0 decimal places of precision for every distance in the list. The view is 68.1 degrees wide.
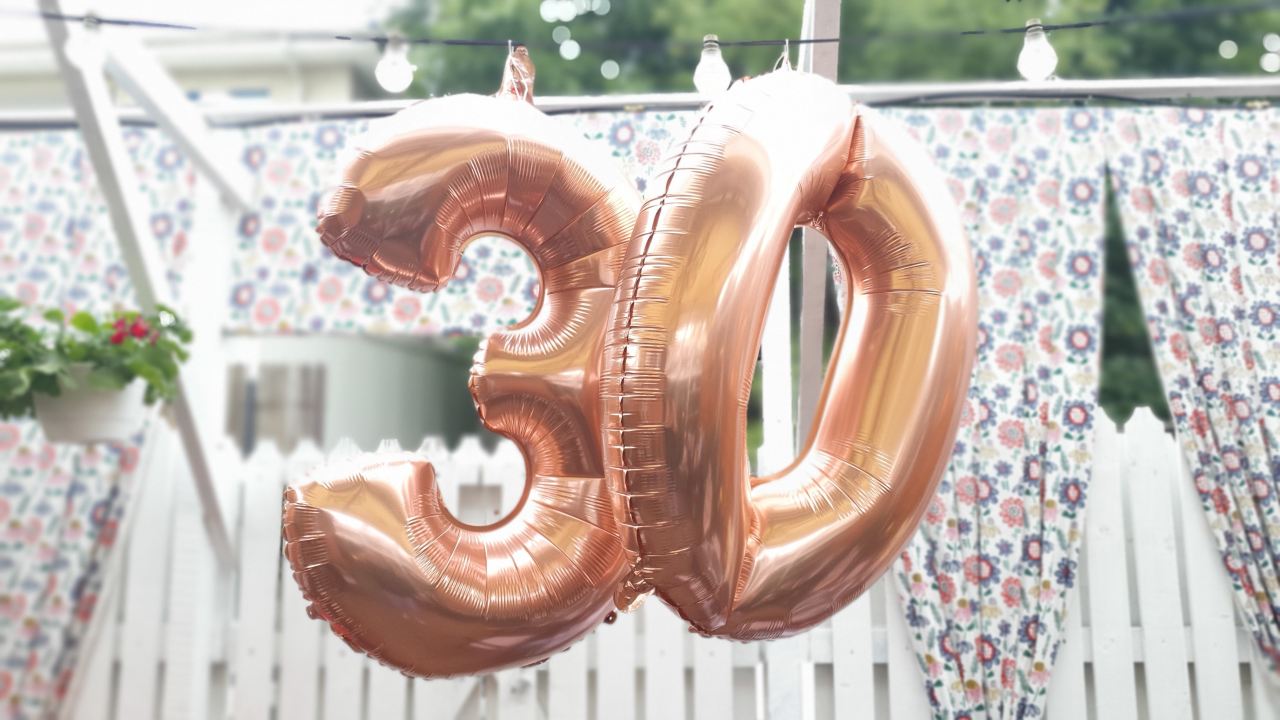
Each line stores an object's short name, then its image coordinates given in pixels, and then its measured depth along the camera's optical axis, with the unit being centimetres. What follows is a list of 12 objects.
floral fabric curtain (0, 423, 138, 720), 285
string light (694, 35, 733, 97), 186
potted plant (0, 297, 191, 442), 225
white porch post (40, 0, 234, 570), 223
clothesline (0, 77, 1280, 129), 243
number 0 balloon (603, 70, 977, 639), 75
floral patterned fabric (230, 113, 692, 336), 279
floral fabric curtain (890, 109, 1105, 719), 256
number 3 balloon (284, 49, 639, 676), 87
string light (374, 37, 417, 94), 194
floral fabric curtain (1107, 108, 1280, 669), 254
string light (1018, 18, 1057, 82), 177
